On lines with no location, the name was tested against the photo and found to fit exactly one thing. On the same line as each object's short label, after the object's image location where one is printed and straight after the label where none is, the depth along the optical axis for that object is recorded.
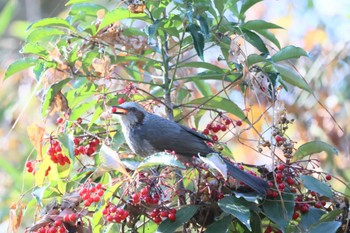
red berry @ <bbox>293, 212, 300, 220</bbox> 5.43
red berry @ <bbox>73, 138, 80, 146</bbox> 6.01
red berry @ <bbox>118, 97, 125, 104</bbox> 6.32
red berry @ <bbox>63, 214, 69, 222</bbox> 5.23
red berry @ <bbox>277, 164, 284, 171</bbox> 5.45
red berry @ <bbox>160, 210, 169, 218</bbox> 5.22
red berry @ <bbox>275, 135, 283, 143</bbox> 5.71
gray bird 6.17
